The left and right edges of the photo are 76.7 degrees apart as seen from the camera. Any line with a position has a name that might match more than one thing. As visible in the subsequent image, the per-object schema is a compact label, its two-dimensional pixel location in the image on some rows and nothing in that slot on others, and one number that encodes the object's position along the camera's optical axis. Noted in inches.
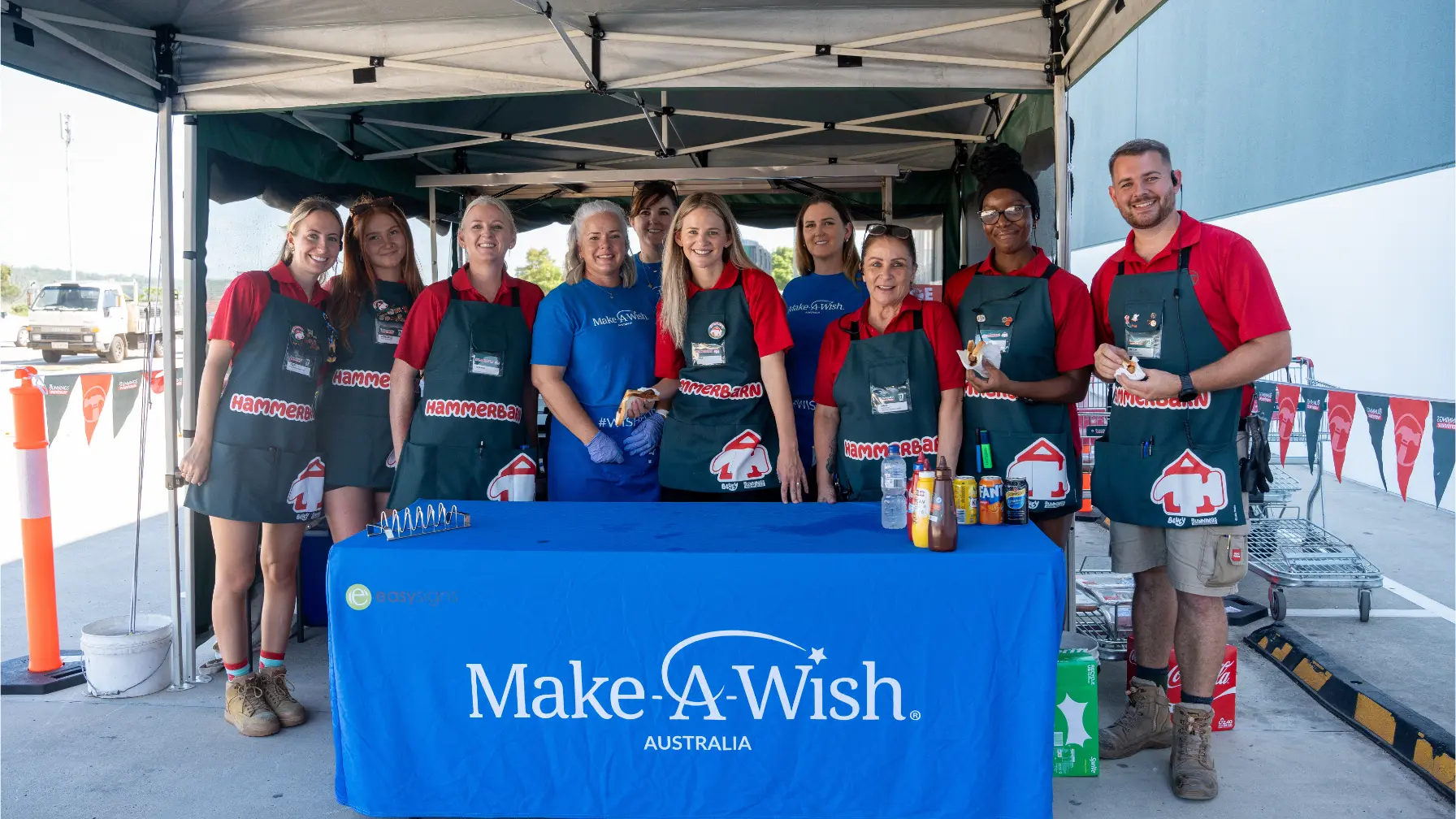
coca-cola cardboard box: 117.8
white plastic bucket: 134.0
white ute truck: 719.7
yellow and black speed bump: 104.7
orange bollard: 136.9
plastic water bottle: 93.8
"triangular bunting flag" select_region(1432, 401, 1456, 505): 191.6
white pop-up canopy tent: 122.3
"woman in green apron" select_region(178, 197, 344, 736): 118.4
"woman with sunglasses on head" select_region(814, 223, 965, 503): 111.4
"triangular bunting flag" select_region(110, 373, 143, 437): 362.3
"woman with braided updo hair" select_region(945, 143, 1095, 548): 112.1
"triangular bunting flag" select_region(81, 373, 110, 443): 353.9
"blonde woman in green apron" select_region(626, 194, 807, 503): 116.6
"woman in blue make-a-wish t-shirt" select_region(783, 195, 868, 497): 136.3
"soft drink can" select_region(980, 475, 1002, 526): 96.8
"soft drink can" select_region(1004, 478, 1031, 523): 96.9
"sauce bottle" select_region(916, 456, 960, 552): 84.0
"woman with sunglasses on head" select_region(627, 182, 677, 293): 141.0
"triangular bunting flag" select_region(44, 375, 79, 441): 338.3
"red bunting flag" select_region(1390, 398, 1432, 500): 211.6
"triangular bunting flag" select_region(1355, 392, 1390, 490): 225.3
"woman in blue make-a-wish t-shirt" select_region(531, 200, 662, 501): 120.0
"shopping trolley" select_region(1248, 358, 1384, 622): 165.9
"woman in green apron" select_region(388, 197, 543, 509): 121.6
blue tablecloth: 84.7
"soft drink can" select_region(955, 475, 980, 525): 97.0
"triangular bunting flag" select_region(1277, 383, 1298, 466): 258.4
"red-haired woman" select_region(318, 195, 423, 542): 130.4
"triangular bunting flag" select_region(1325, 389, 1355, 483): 229.3
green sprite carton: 102.7
